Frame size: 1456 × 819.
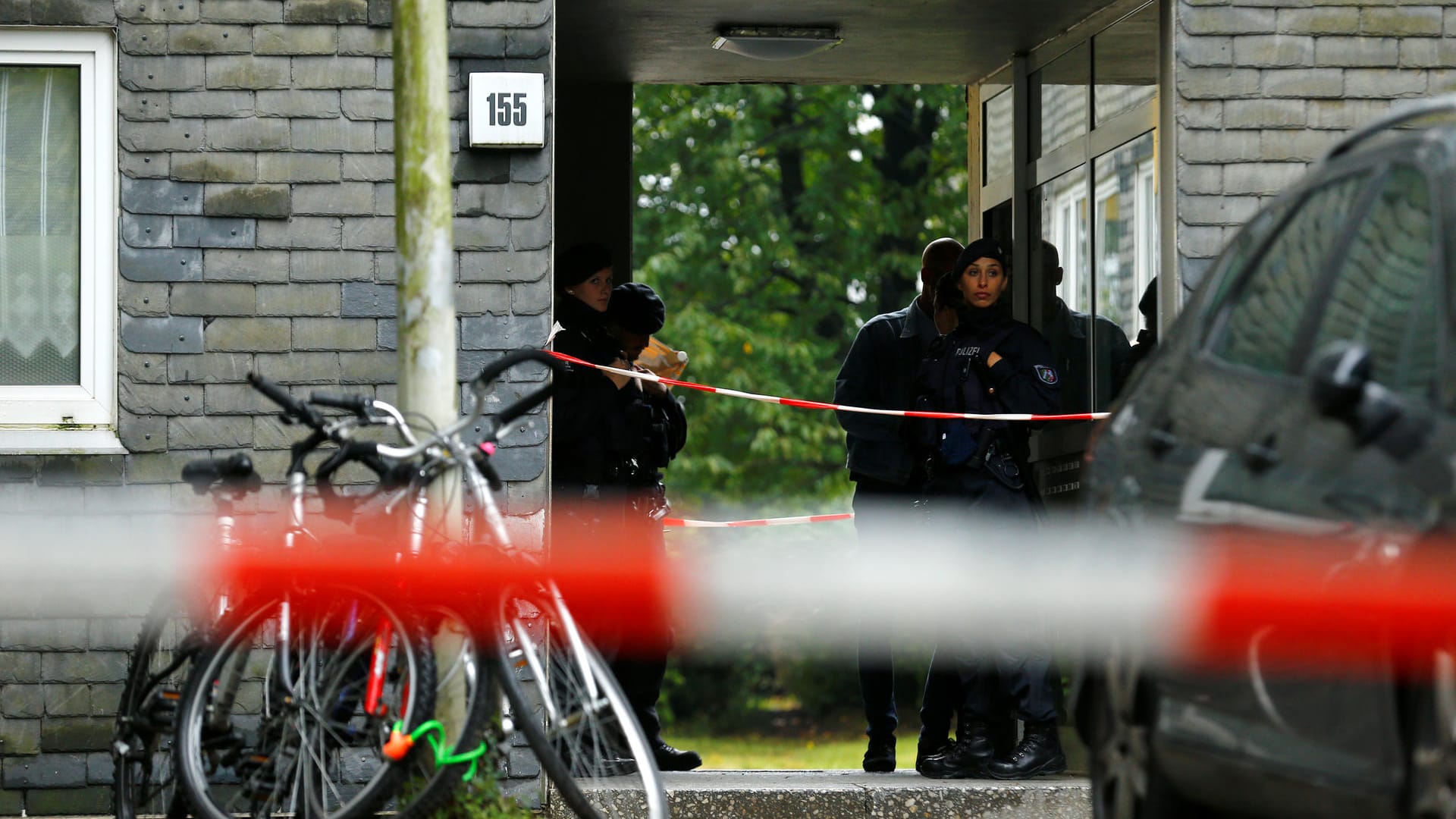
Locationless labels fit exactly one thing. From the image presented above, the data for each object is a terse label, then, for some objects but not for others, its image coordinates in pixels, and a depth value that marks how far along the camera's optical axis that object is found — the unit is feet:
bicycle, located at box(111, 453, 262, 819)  33.45
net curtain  47.67
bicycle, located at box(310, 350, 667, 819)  30.04
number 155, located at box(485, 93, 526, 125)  47.01
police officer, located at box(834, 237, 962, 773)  51.49
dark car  21.56
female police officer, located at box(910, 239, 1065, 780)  48.83
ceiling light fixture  58.13
